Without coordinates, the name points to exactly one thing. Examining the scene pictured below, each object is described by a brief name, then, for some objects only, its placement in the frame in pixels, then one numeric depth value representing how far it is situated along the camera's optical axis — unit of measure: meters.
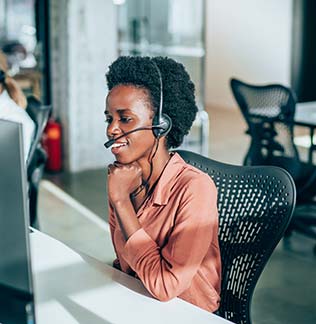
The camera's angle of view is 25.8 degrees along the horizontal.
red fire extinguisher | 5.80
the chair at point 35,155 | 3.01
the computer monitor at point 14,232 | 1.13
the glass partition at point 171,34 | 6.27
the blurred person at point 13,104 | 2.85
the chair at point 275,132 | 3.79
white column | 5.70
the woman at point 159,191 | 1.57
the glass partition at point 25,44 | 6.04
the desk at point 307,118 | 3.90
